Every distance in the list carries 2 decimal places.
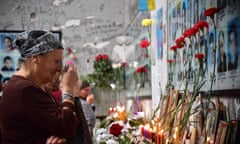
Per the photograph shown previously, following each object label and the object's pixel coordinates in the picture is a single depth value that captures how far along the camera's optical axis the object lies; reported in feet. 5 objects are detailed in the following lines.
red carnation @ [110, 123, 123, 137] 8.88
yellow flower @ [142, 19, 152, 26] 12.85
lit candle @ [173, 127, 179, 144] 7.55
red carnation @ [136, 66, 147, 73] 14.75
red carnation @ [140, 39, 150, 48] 12.98
